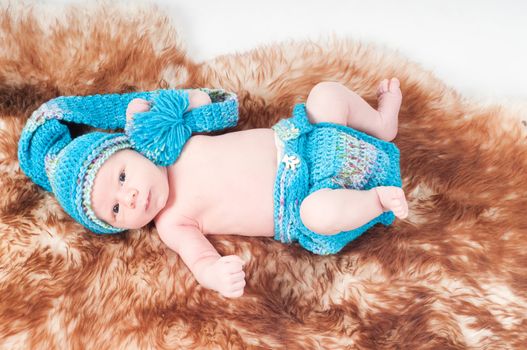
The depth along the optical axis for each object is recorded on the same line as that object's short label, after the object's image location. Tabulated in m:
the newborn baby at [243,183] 1.35
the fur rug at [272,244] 1.28
